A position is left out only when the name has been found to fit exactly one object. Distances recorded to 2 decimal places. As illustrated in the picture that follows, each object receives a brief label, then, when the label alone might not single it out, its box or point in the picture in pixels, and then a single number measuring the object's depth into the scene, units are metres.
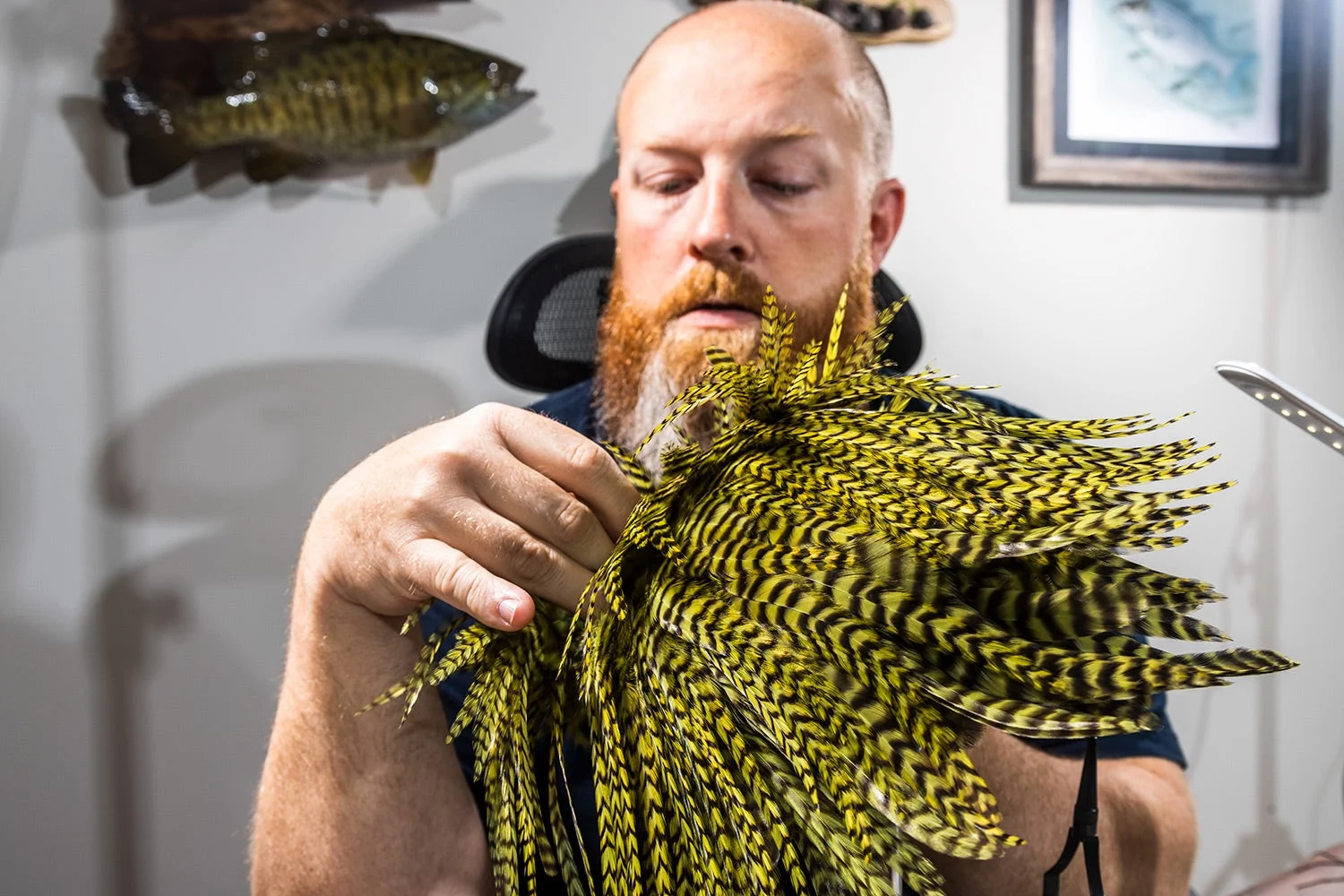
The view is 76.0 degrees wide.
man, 0.48
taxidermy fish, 1.08
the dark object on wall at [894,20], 1.17
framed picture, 1.24
